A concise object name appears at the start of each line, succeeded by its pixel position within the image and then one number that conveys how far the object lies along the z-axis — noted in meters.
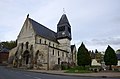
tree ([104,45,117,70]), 21.72
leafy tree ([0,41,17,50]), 40.21
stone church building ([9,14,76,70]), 20.11
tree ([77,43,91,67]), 20.31
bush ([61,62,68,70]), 21.43
